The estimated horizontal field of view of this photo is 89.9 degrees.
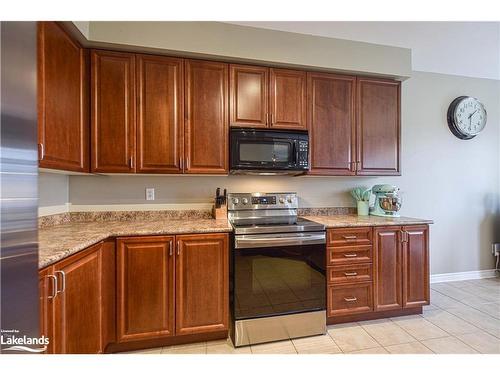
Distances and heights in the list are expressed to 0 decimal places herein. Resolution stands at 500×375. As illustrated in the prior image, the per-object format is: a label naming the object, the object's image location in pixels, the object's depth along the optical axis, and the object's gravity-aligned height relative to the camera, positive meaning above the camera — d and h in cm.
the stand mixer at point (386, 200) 250 -17
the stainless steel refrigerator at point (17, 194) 95 -3
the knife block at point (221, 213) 229 -25
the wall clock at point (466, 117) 310 +84
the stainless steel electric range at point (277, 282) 185 -74
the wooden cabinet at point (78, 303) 112 -62
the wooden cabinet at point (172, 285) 176 -72
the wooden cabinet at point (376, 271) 211 -76
